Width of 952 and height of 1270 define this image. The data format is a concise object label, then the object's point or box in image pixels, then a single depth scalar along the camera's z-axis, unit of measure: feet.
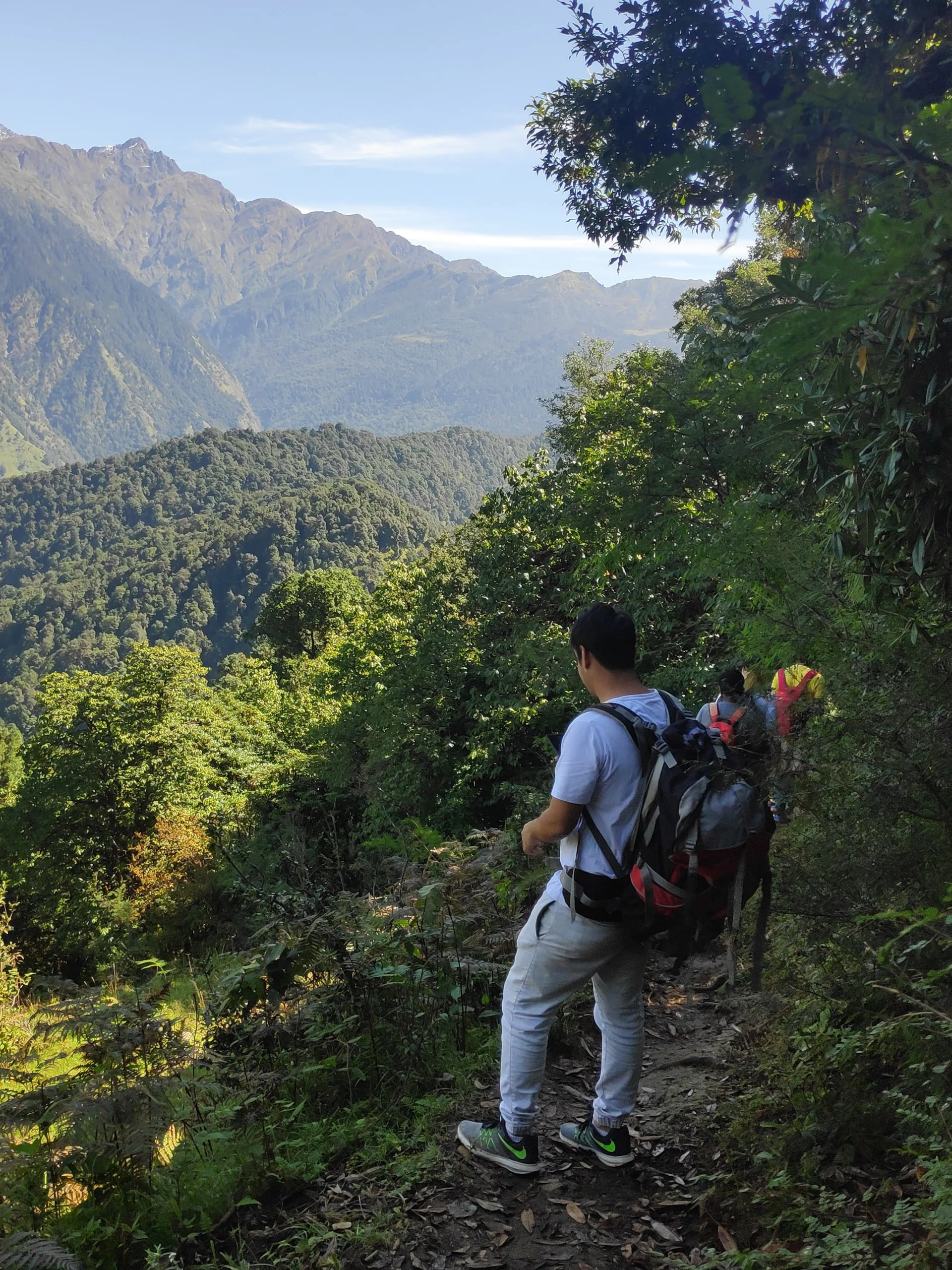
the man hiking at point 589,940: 9.68
